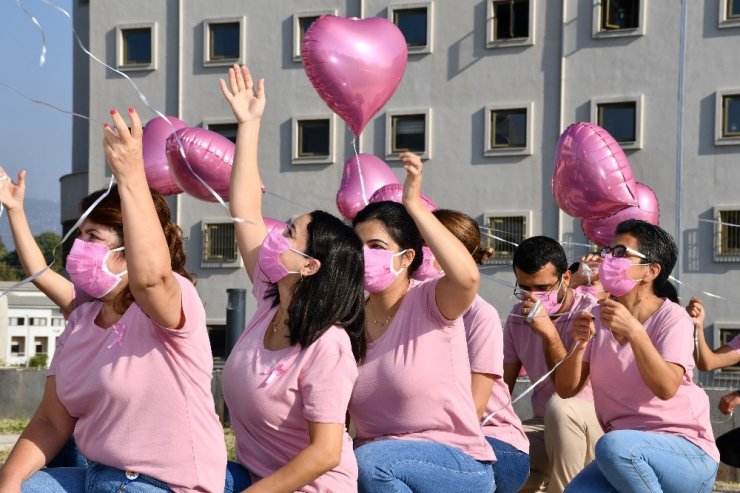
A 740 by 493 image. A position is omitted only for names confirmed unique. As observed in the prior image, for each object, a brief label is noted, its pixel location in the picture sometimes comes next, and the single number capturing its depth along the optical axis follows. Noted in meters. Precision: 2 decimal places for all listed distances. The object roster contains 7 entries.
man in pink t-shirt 5.14
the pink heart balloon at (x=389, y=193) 6.27
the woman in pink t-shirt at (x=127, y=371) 3.25
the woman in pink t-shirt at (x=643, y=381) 4.33
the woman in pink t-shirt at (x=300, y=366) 3.54
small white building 31.08
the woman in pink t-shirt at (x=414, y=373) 3.91
